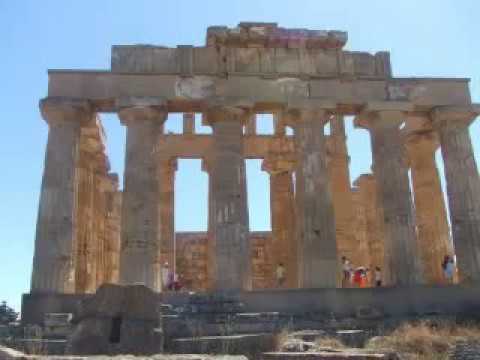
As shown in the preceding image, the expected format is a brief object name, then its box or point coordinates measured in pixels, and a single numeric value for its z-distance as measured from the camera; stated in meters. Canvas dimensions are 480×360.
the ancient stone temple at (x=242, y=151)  18.41
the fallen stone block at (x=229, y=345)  10.72
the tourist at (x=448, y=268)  20.28
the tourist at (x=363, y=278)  22.06
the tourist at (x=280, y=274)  22.98
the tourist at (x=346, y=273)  22.89
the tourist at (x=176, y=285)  21.65
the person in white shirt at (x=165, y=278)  21.61
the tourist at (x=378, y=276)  21.93
